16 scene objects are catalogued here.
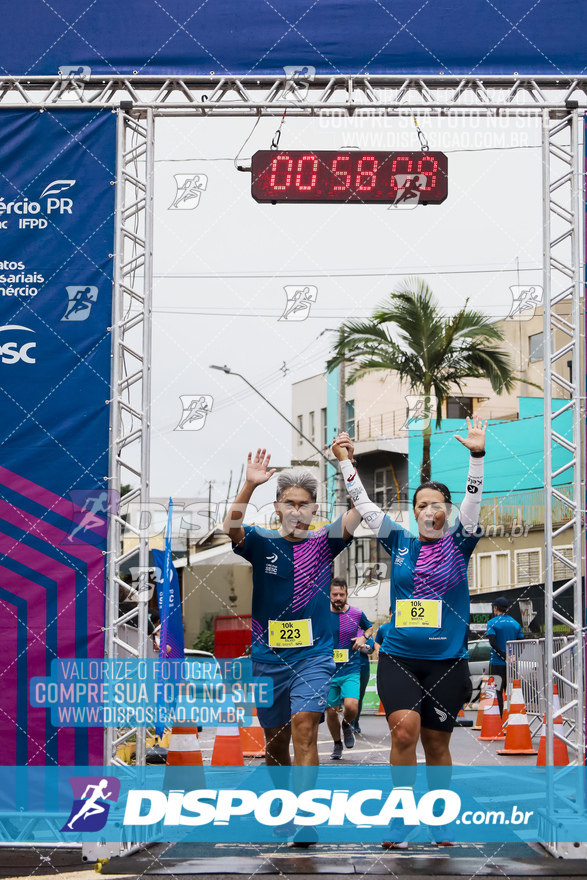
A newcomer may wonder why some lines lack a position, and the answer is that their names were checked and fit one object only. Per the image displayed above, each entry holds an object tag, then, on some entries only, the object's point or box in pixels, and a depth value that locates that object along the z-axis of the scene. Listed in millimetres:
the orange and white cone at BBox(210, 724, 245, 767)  8648
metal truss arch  6211
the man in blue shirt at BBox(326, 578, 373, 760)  10266
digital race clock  6516
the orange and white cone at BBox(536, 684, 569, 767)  6697
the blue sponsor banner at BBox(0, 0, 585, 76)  6660
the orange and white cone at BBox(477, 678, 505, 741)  12367
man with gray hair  5695
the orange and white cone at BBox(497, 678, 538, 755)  10844
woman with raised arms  5547
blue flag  9102
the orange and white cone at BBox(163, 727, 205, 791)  7092
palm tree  20469
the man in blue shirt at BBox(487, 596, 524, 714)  13384
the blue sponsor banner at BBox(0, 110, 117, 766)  6227
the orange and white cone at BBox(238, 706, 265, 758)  10836
